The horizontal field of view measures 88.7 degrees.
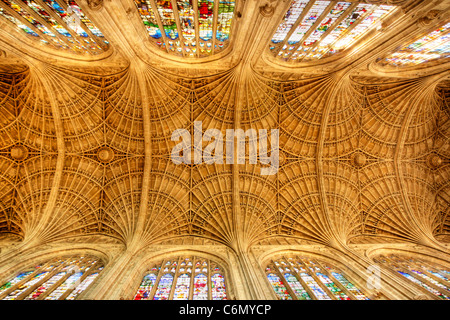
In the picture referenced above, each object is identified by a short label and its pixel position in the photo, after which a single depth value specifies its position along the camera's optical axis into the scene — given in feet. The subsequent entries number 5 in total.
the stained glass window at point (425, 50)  34.69
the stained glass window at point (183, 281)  34.45
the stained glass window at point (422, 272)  36.40
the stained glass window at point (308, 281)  34.45
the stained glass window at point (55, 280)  33.12
